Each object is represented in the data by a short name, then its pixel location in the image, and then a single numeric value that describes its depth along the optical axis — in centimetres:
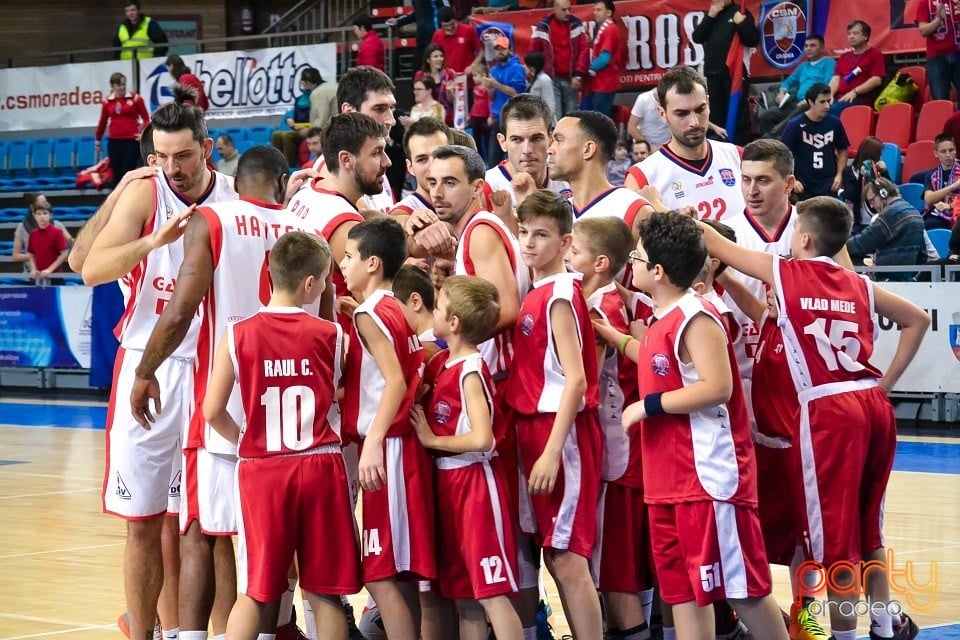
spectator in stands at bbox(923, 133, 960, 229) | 1445
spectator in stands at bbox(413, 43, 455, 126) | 1841
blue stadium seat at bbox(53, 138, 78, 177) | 2355
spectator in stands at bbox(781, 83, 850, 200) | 1469
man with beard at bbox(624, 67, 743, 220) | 672
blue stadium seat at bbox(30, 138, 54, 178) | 2384
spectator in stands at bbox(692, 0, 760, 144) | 1634
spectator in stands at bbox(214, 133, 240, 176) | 1867
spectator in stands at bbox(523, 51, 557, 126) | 1697
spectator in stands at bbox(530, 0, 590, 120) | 1789
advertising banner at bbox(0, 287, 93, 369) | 1817
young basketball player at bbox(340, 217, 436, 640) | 540
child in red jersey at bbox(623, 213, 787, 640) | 519
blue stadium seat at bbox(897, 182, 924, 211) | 1502
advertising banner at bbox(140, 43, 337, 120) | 2125
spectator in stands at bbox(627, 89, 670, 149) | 1542
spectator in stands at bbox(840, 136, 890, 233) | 1414
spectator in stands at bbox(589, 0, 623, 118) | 1767
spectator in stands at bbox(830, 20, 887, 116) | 1641
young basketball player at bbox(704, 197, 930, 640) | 583
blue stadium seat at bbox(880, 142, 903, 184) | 1572
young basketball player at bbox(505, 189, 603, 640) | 544
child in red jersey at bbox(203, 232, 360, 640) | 527
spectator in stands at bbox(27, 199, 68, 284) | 1922
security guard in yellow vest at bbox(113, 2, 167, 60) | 2350
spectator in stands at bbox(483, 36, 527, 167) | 1742
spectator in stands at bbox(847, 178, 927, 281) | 1332
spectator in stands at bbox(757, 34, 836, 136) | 1636
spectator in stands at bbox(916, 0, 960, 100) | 1566
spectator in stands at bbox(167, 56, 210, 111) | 2080
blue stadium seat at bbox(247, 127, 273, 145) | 2142
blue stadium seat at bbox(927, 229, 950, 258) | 1425
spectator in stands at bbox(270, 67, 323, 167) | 1884
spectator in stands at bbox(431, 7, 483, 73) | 1877
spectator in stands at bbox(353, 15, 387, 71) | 2008
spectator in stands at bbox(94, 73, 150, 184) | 2084
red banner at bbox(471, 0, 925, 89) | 1698
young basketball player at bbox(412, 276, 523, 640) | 538
